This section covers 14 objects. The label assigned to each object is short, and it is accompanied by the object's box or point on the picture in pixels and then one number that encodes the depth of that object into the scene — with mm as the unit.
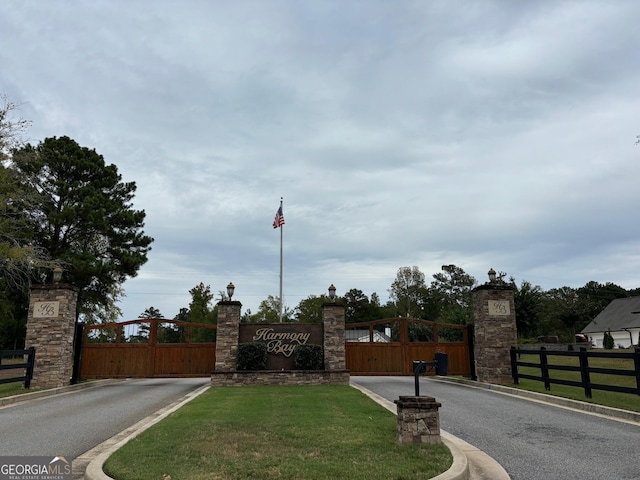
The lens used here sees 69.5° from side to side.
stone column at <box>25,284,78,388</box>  15578
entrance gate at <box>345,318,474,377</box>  20125
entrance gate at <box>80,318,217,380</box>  19203
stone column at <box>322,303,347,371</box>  17391
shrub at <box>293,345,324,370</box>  17078
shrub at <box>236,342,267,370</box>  16828
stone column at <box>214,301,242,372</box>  17188
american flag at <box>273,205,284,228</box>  26016
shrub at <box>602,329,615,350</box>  36344
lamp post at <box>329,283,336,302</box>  18203
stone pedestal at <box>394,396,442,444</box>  6066
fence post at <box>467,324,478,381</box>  18408
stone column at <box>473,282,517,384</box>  15617
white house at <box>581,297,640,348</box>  47062
